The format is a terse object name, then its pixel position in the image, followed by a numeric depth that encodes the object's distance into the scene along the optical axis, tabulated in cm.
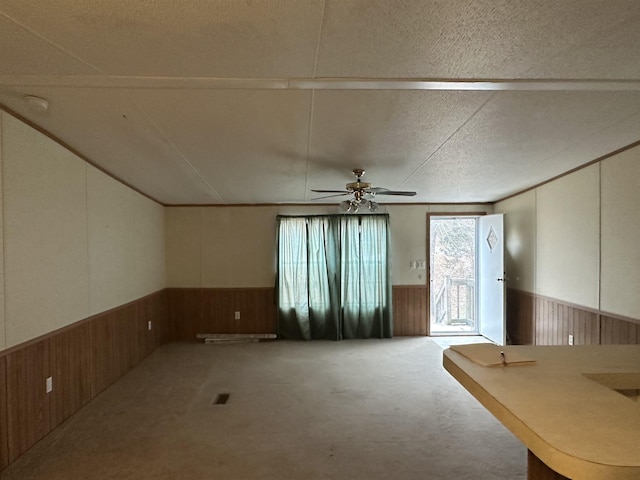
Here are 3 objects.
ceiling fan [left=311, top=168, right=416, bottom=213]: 354
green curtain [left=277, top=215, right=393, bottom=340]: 558
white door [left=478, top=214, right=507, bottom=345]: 507
